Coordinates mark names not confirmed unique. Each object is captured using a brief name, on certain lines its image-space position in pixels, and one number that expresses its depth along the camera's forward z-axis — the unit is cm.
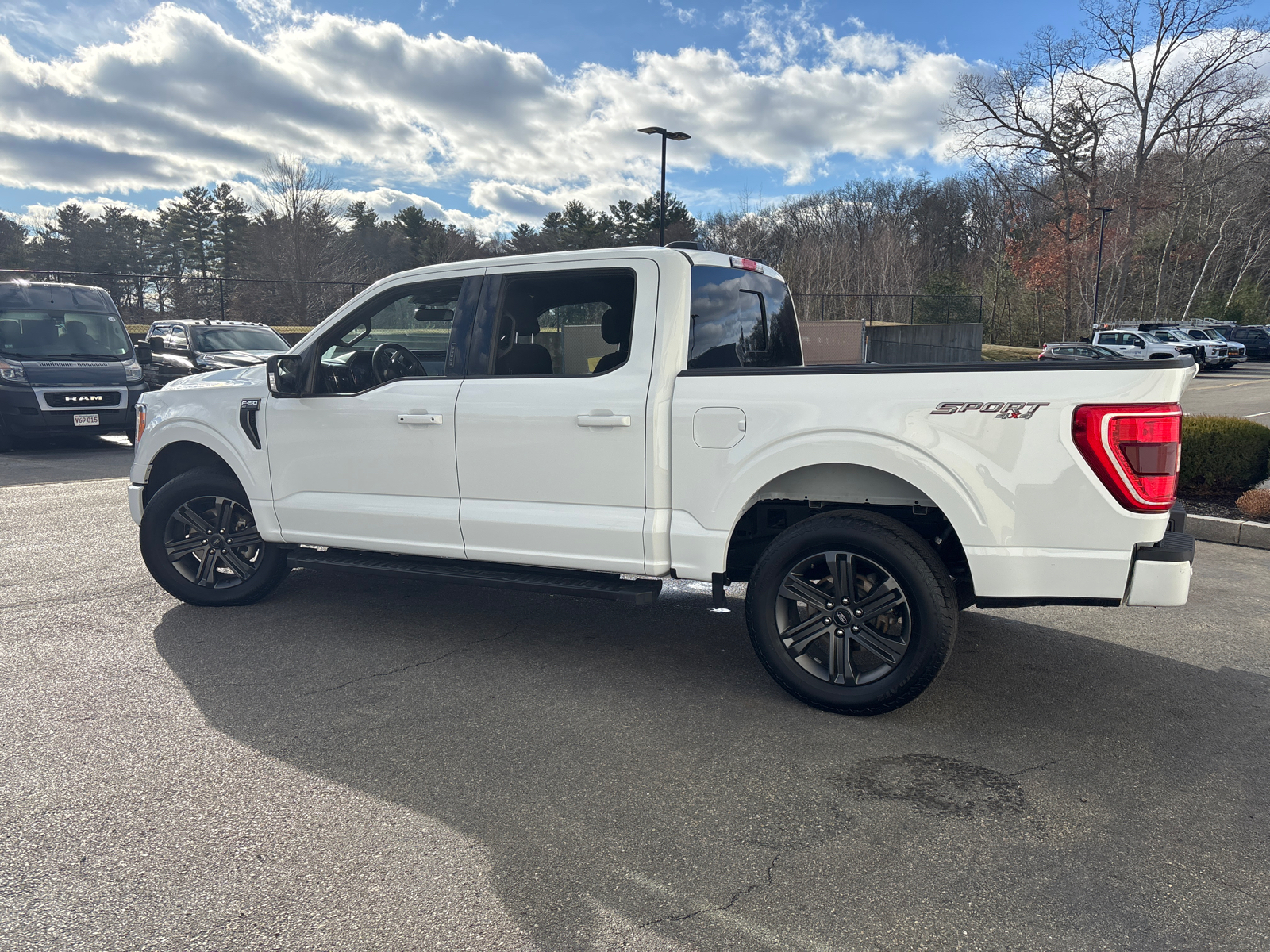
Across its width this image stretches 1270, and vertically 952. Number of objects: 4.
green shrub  835
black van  1237
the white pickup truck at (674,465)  345
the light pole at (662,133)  2612
